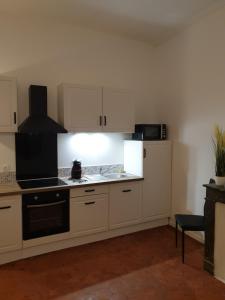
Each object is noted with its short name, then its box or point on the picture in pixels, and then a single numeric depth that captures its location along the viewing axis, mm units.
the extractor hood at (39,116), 2977
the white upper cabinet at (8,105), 2840
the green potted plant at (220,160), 2635
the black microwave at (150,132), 3646
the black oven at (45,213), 2789
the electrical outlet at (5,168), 3133
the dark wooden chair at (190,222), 2771
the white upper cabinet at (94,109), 3205
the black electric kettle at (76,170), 3441
